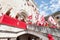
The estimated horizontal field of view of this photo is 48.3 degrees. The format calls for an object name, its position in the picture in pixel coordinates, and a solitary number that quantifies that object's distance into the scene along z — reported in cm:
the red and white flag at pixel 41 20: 521
